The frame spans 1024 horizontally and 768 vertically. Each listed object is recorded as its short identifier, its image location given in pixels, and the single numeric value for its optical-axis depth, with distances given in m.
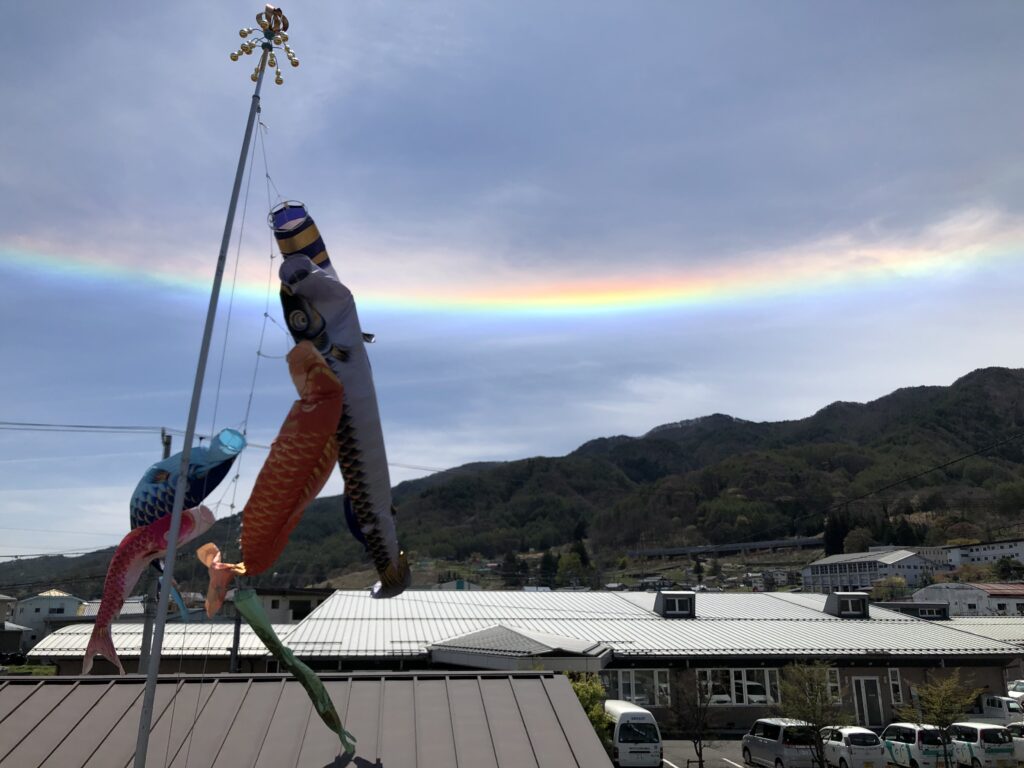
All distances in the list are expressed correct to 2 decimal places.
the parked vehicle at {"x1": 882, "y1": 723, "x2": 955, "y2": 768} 20.53
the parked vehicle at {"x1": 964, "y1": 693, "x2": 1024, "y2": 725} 27.70
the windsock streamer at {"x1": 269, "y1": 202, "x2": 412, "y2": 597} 8.11
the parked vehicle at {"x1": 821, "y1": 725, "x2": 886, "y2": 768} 20.47
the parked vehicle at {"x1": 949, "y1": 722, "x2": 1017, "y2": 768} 20.44
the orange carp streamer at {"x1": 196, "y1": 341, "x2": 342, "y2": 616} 7.98
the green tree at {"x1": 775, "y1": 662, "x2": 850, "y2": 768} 20.20
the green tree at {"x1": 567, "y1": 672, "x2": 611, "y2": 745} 17.08
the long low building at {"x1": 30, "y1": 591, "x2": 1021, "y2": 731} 26.22
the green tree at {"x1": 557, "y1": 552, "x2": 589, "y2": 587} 116.32
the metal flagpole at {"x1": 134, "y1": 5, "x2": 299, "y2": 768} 7.37
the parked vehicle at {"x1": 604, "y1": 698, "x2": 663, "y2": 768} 20.72
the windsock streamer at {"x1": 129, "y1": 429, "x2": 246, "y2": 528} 11.72
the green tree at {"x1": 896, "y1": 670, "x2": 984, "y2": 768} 19.75
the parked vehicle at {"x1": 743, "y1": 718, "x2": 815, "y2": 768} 20.52
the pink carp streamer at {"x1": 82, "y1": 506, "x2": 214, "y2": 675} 11.93
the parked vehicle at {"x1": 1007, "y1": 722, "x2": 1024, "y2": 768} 20.75
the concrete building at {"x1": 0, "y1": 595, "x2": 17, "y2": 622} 76.80
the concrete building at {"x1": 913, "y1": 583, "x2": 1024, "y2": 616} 66.50
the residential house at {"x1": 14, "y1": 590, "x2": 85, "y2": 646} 81.81
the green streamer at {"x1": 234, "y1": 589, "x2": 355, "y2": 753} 7.72
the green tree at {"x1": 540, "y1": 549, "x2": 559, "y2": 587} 121.62
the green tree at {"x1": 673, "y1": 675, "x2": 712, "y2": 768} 23.88
